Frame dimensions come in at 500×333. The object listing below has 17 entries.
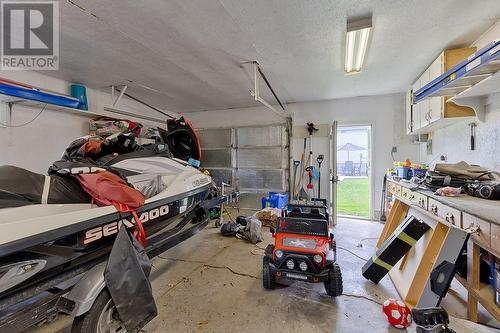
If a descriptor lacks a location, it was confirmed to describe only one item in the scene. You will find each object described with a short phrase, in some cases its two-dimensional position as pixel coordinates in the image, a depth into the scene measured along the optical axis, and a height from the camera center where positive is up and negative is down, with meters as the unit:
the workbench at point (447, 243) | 1.38 -0.59
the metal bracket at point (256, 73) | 3.04 +1.40
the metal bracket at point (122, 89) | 3.81 +1.32
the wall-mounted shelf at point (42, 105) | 2.94 +0.84
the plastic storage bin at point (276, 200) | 4.77 -0.80
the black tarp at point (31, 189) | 1.30 -0.17
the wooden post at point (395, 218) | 2.98 -0.73
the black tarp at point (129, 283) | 1.32 -0.74
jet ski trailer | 1.06 -0.58
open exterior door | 4.18 -0.13
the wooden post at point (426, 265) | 1.85 -0.85
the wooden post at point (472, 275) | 1.58 -0.80
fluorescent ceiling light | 2.09 +1.35
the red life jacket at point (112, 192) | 1.49 -0.20
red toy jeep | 1.96 -0.85
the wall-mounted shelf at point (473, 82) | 1.59 +0.77
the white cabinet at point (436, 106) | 2.55 +0.81
